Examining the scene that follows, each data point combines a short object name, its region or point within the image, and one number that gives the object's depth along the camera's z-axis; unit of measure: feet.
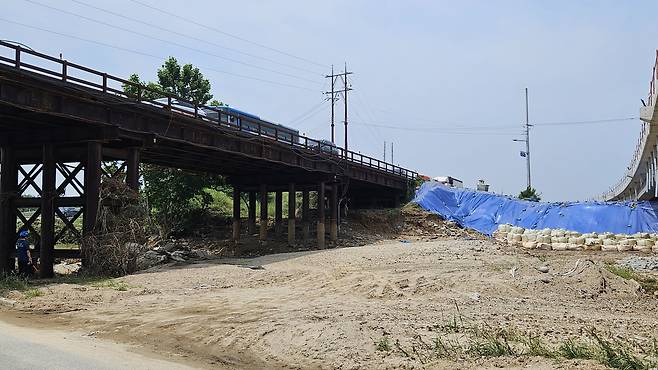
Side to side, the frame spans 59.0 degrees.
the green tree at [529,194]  191.46
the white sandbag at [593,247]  97.50
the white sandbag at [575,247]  98.89
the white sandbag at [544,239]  103.78
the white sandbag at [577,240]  100.99
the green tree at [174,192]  135.64
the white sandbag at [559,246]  99.36
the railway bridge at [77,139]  62.75
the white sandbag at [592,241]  99.40
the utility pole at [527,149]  228.22
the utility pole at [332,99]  201.57
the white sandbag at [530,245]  103.23
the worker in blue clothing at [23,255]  64.44
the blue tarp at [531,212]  119.14
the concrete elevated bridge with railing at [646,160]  86.43
